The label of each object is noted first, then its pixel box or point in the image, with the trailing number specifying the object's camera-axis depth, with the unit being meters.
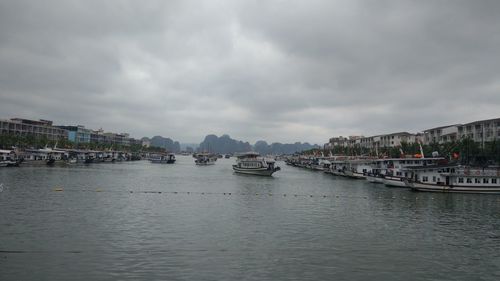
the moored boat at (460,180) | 65.31
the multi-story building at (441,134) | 140.91
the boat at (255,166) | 113.25
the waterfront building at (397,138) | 187.75
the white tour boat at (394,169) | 75.44
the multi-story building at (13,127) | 183.90
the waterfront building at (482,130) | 116.82
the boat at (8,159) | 115.93
